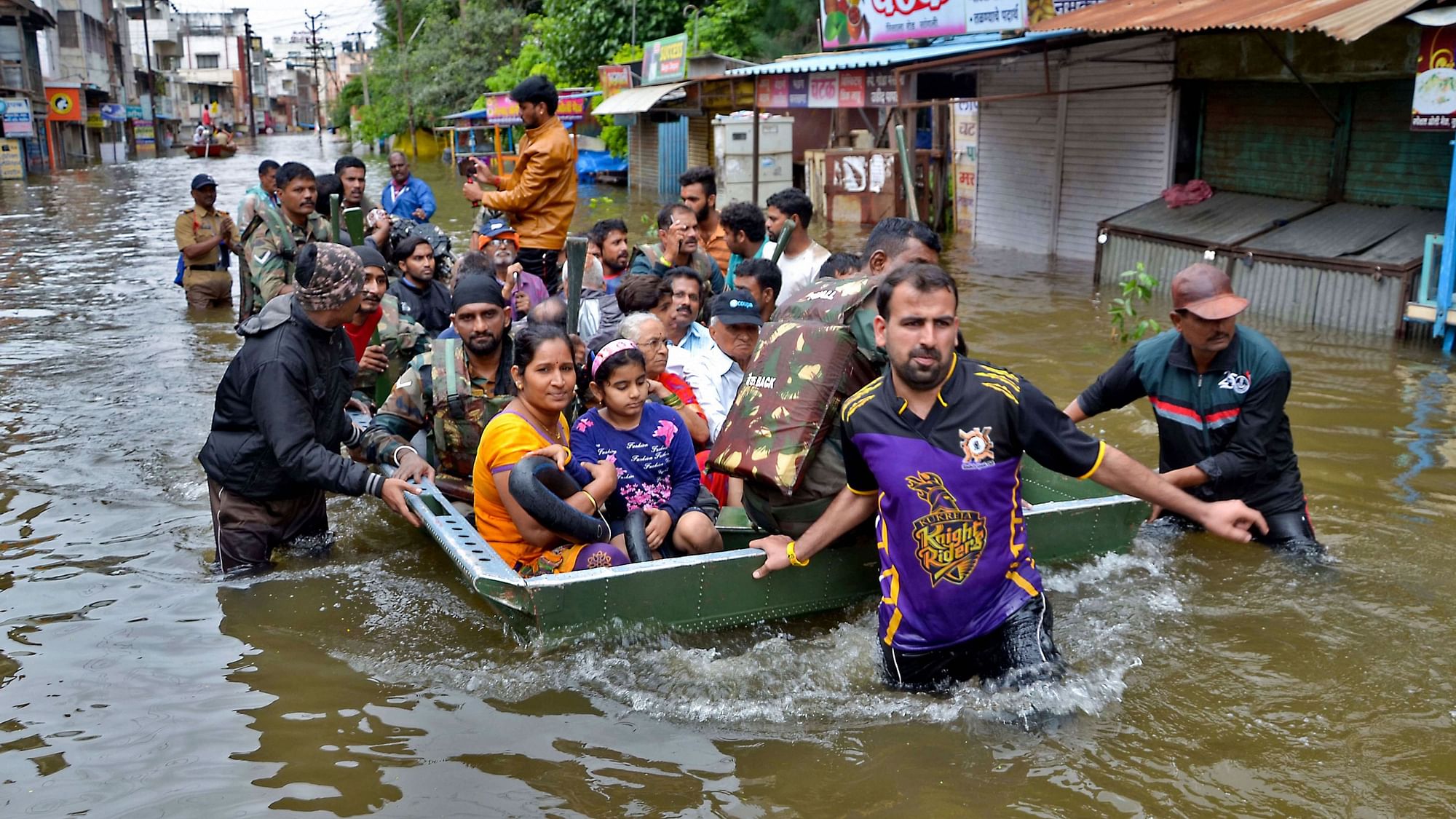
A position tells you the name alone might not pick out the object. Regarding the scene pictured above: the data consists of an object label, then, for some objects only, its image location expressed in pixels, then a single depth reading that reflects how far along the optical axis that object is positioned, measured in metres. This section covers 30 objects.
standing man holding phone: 8.16
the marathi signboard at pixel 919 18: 15.49
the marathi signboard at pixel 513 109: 31.33
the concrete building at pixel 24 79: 38.34
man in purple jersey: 3.77
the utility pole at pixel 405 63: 49.09
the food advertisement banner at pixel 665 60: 26.08
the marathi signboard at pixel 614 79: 29.14
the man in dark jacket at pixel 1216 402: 4.98
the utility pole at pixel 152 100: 70.00
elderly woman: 5.46
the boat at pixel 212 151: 56.84
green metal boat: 4.39
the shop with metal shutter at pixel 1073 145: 14.60
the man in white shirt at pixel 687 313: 6.17
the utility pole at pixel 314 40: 101.06
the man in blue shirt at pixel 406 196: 12.53
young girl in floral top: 4.83
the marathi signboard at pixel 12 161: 37.84
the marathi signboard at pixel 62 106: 47.16
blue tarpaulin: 32.91
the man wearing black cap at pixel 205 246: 13.20
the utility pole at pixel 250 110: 83.19
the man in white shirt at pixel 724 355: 5.86
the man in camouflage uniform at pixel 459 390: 5.61
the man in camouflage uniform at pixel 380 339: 6.80
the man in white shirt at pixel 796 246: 7.57
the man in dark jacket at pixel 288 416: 5.00
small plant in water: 10.55
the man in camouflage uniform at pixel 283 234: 8.31
